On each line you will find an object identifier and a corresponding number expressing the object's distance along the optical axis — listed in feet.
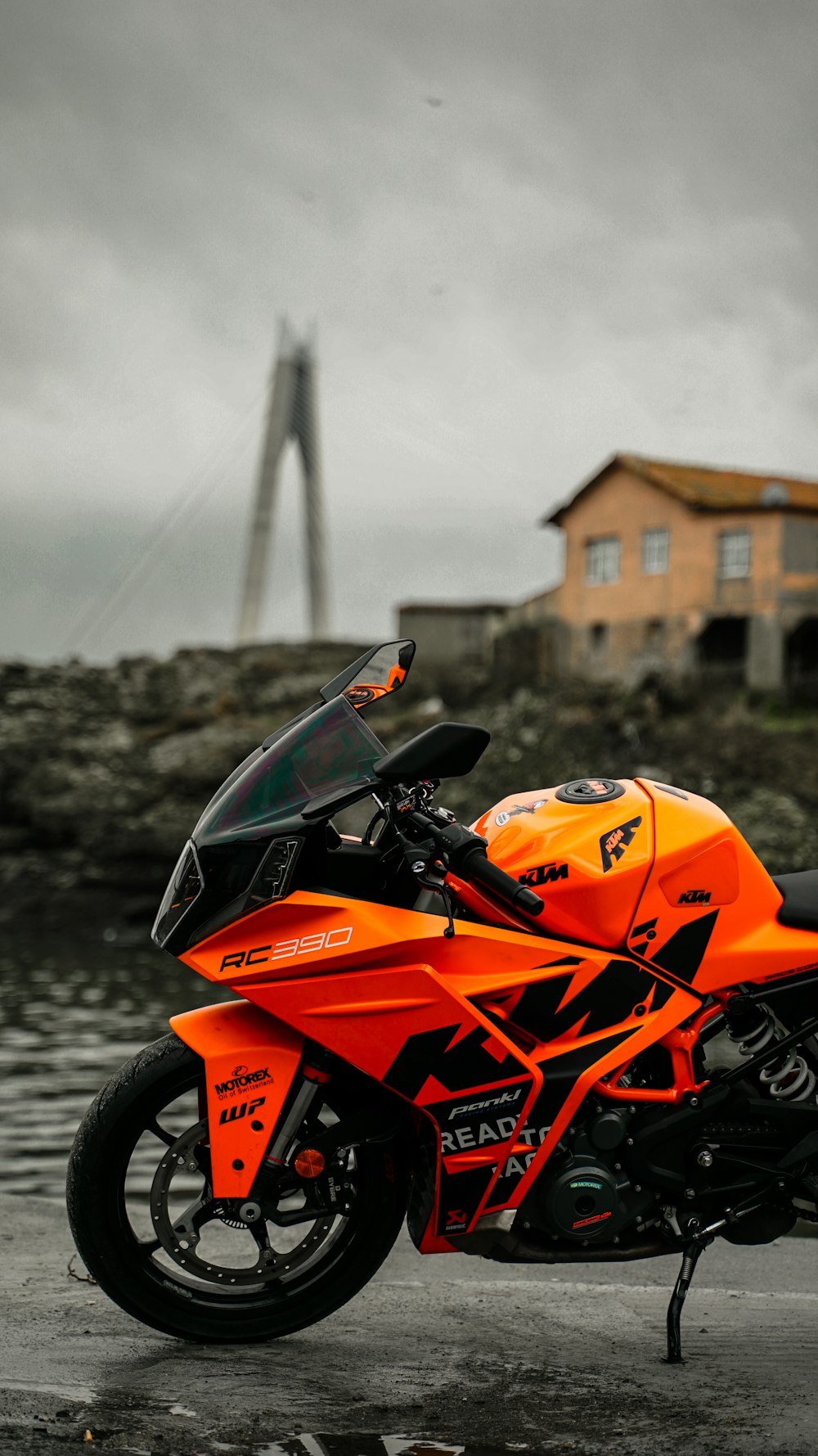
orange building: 140.87
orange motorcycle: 10.89
